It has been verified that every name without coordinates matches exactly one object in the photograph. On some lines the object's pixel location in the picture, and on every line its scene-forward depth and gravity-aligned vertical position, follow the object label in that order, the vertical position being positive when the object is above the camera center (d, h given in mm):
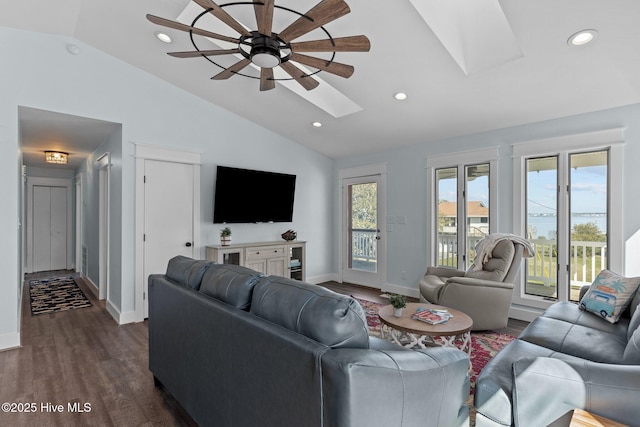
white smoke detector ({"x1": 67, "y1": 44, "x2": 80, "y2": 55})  3613 +1775
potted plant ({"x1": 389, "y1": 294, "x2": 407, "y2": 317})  2727 -751
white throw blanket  3703 -388
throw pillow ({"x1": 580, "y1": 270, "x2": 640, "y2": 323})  2460 -634
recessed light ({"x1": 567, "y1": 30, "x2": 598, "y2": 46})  2590 +1397
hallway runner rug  4516 -1310
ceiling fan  1874 +1131
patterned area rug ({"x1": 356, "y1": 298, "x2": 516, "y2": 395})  2781 -1275
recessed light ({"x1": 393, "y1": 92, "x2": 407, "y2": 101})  3827 +1359
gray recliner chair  3432 -823
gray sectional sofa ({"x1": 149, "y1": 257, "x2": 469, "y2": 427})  1077 -584
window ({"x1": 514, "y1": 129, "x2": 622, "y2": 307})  3500 +32
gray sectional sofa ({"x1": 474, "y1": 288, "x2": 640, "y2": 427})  1261 -736
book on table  2623 -850
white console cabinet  4641 -662
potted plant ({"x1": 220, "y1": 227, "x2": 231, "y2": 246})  4738 -360
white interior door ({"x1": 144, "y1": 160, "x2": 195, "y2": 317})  4195 -18
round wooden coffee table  2463 -875
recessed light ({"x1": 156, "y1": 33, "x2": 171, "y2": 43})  3359 +1783
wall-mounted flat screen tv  4805 +248
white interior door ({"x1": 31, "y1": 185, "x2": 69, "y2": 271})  7312 -380
